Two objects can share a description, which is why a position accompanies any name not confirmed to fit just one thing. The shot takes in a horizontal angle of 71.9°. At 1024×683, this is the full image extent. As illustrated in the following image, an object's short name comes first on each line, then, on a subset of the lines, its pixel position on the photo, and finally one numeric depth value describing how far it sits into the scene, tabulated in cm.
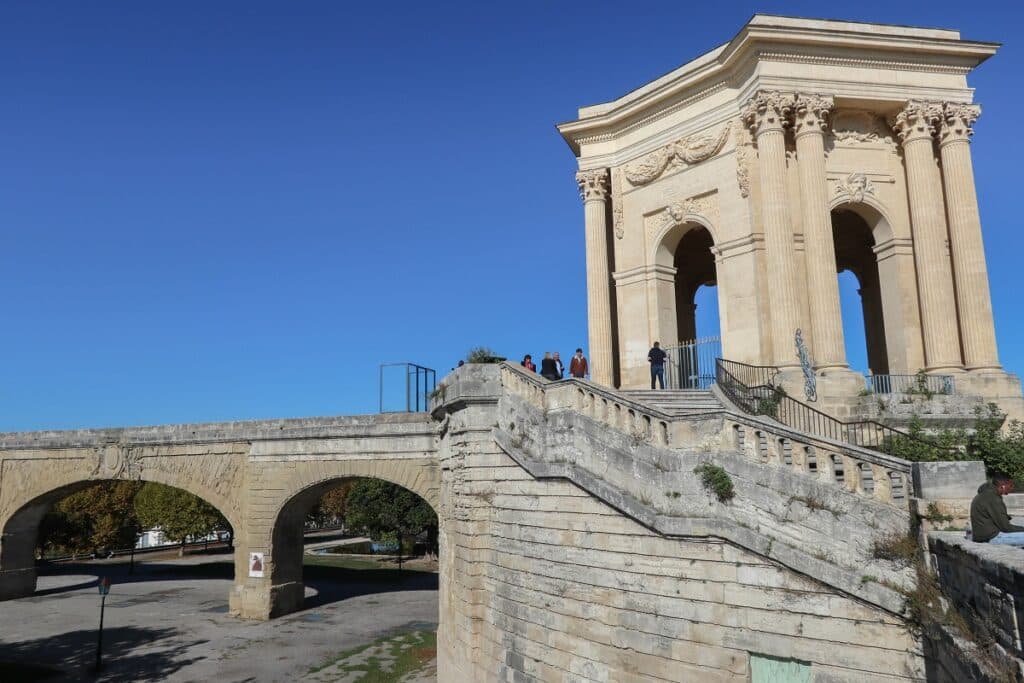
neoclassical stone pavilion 1833
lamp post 1848
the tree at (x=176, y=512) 4153
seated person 682
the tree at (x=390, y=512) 3716
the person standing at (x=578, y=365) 1752
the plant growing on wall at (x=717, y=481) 966
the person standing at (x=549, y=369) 1659
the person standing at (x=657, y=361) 1900
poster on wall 2400
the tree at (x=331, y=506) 5672
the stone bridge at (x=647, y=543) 861
